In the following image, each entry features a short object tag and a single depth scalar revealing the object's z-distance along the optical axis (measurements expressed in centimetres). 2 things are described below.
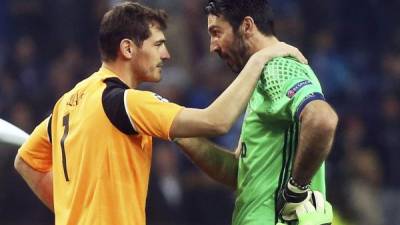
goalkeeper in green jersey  1157
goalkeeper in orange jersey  1161
